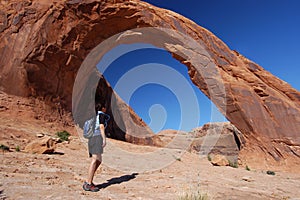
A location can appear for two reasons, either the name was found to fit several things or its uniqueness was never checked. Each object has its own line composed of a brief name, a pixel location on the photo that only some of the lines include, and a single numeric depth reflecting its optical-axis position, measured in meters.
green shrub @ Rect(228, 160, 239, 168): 8.58
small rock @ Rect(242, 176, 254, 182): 5.94
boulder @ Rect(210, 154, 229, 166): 8.63
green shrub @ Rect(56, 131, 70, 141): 9.41
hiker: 4.00
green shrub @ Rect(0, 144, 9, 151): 5.91
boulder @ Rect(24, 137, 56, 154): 6.28
